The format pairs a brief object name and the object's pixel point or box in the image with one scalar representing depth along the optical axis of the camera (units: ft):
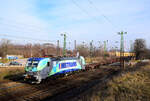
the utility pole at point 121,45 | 117.70
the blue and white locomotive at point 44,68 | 49.65
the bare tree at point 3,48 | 176.85
